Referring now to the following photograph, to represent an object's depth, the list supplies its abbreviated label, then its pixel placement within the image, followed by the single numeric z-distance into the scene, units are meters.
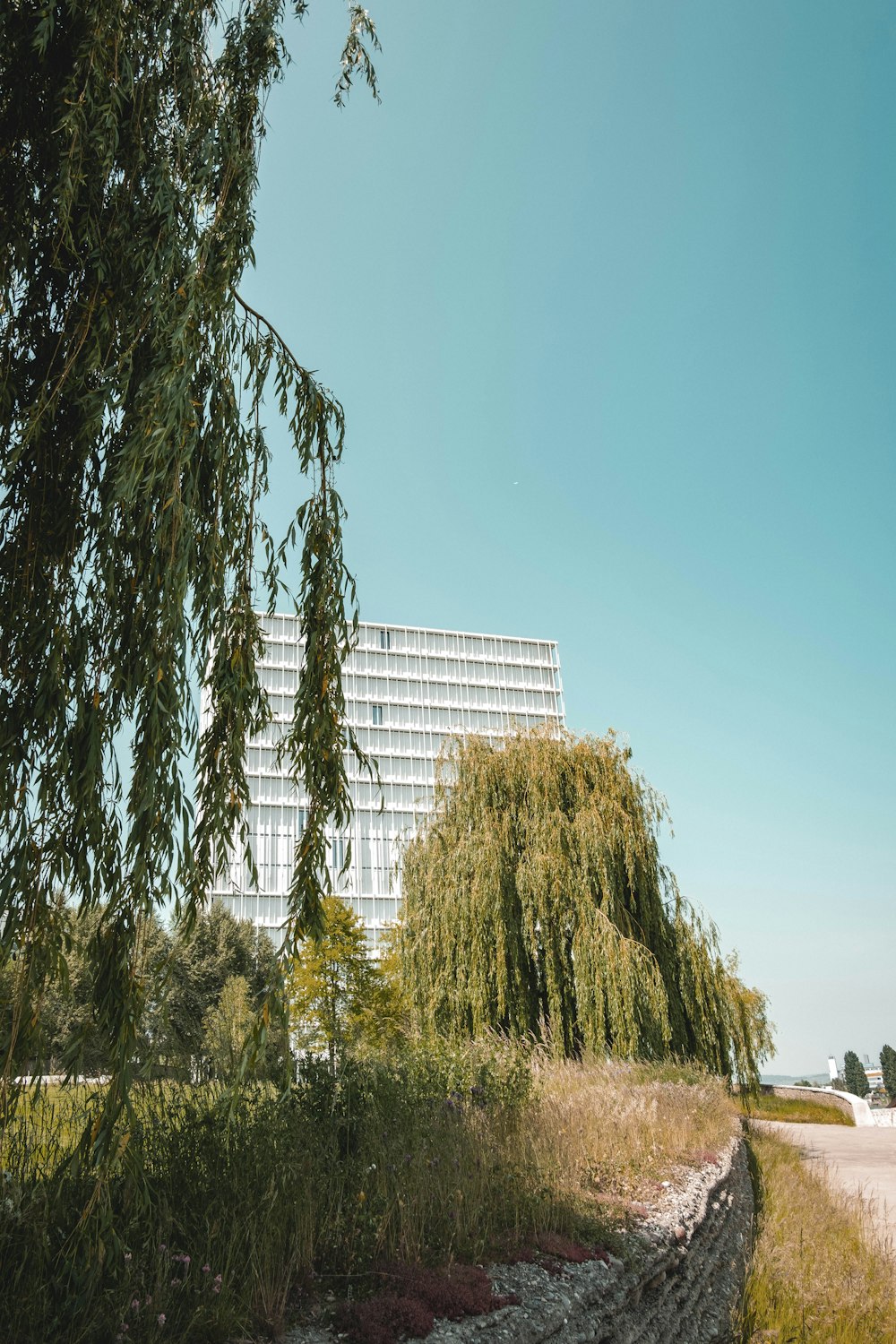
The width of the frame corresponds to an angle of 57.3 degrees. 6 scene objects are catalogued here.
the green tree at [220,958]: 37.38
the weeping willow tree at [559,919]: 14.00
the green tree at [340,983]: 23.67
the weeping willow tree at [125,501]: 3.32
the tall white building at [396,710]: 68.50
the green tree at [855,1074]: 77.75
